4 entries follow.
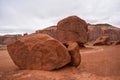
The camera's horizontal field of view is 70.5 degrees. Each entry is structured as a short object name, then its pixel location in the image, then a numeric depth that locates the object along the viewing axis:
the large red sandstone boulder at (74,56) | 4.80
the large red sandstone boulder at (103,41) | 15.91
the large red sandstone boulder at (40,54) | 4.28
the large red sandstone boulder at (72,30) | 11.03
